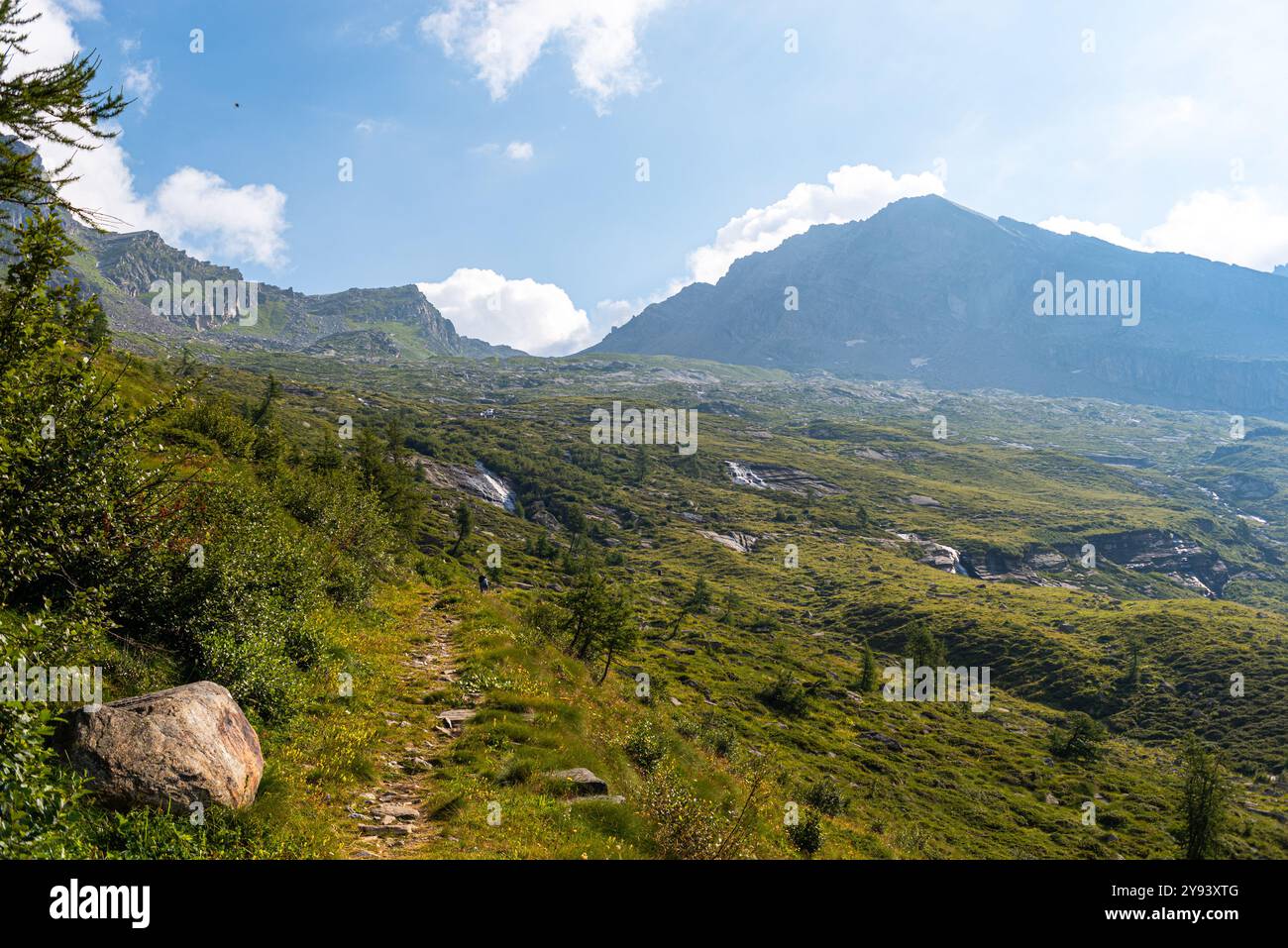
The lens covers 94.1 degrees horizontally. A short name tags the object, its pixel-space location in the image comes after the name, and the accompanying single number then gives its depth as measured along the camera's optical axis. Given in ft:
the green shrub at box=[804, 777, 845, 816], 123.24
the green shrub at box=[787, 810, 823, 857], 64.44
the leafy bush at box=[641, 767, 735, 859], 38.75
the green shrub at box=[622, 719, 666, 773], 62.08
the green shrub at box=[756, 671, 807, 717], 319.47
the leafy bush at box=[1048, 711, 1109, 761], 341.41
